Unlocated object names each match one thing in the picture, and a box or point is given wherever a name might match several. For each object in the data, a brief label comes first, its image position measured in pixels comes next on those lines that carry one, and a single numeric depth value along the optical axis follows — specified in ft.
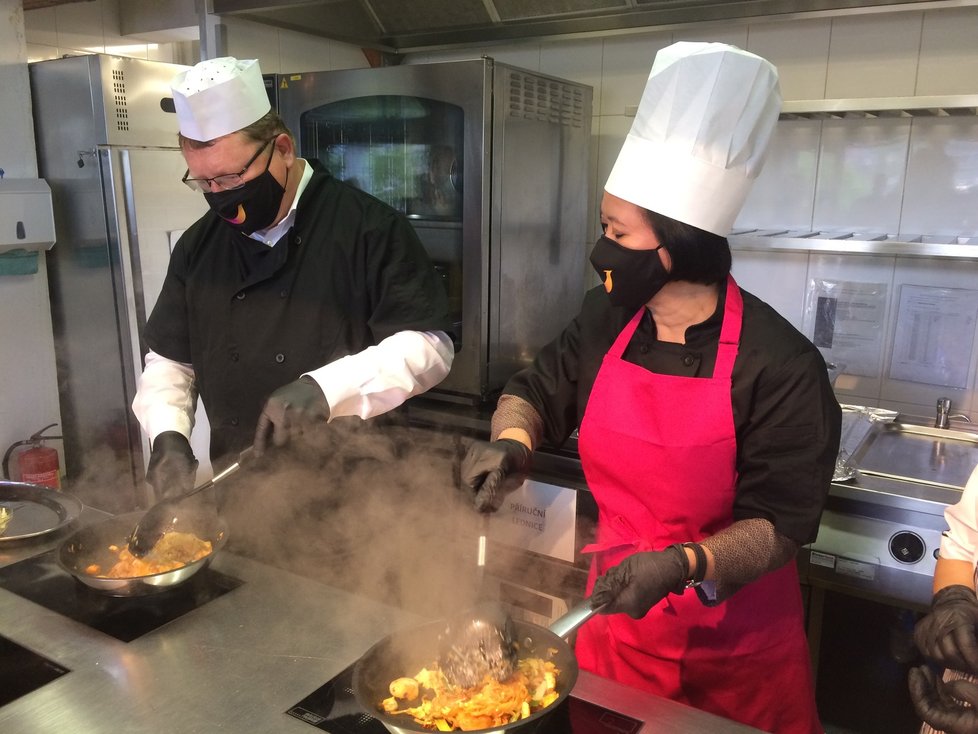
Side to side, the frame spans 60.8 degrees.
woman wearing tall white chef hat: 4.58
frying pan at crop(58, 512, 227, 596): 4.43
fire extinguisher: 10.00
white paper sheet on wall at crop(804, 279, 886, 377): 7.88
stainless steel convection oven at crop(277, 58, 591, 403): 7.47
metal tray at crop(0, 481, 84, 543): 5.38
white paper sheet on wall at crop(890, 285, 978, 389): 7.47
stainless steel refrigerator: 9.50
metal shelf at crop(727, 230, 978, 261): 6.65
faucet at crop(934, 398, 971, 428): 7.50
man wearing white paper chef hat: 5.76
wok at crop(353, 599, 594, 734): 3.64
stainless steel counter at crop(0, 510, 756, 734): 3.68
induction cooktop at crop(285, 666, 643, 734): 3.61
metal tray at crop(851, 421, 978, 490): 6.54
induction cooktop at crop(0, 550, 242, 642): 4.43
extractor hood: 7.76
